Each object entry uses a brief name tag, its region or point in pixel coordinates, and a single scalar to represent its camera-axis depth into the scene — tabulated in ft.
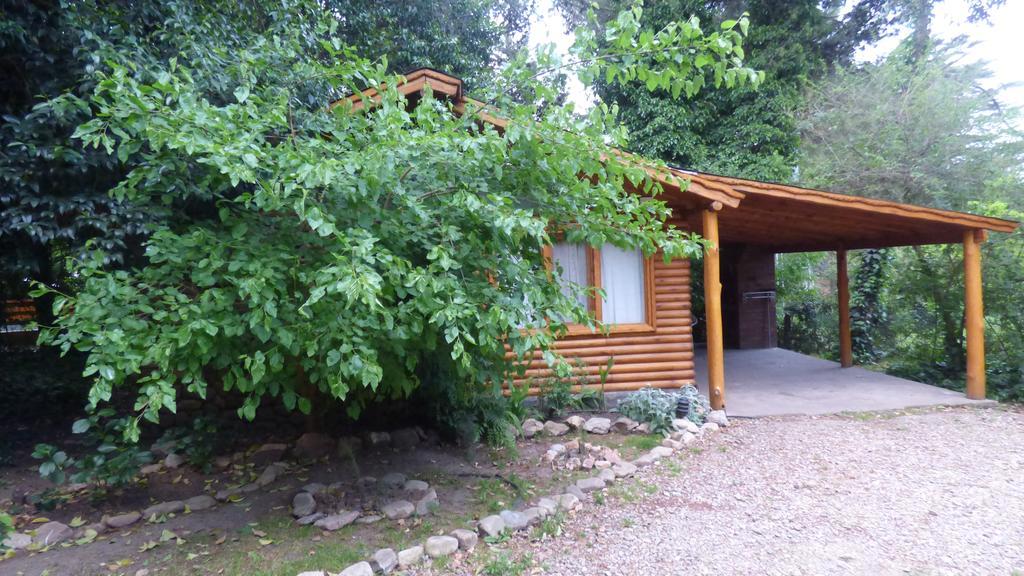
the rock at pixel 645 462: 18.26
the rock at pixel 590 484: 16.35
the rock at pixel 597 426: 21.44
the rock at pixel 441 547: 12.76
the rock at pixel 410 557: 12.40
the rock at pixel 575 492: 15.72
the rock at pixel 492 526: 13.60
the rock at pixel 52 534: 13.43
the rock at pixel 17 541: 12.97
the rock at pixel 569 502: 15.06
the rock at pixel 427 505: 14.82
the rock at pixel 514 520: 13.96
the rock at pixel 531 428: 20.95
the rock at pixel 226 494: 16.01
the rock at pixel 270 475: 16.99
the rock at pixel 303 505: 14.61
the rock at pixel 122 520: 14.30
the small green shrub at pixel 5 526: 12.38
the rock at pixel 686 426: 21.18
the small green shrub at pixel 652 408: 21.11
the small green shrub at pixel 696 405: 22.06
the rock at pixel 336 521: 13.96
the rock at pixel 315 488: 15.57
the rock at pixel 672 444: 19.75
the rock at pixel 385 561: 12.14
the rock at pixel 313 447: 18.60
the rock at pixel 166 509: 14.87
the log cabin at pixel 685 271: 22.22
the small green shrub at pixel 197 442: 17.60
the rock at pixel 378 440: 19.03
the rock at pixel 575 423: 21.57
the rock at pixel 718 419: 22.09
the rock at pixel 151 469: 17.84
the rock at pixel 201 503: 15.37
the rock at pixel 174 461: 18.40
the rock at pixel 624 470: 17.48
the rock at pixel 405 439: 19.13
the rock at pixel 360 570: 11.71
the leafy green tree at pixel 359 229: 10.26
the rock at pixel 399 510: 14.56
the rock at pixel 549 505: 14.80
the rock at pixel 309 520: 14.23
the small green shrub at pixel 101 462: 14.03
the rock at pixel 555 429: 21.19
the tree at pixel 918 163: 33.37
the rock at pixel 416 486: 15.94
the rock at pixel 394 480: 16.06
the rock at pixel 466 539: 13.14
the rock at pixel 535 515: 14.25
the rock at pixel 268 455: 18.56
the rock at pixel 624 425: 21.63
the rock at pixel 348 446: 17.24
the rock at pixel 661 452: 18.90
